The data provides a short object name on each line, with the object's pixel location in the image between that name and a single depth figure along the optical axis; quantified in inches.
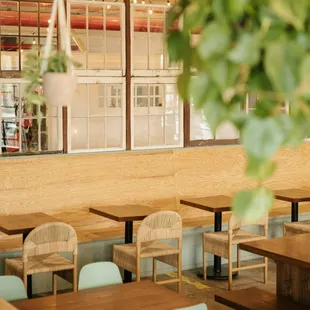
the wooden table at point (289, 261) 225.0
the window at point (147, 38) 335.9
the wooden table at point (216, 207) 310.5
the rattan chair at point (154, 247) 271.6
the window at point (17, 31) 303.1
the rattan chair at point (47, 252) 250.5
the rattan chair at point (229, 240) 294.2
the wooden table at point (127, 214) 284.5
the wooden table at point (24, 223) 262.2
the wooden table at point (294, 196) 331.3
